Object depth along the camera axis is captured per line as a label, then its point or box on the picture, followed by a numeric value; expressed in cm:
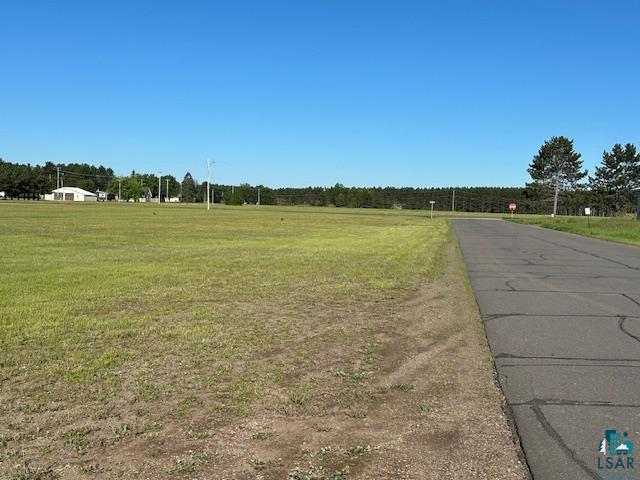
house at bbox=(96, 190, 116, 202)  18800
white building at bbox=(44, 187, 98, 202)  16438
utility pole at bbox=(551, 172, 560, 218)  10356
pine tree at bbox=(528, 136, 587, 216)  10325
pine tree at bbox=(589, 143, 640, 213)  10312
